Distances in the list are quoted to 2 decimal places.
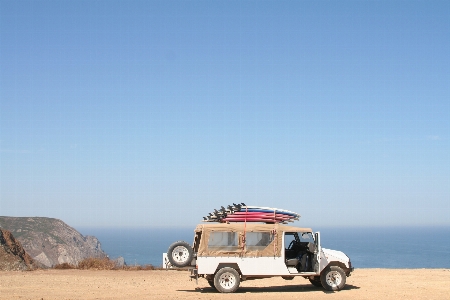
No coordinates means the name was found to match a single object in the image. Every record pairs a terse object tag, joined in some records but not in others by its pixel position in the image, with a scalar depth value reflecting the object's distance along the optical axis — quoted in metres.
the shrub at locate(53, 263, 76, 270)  25.58
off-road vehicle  16.77
